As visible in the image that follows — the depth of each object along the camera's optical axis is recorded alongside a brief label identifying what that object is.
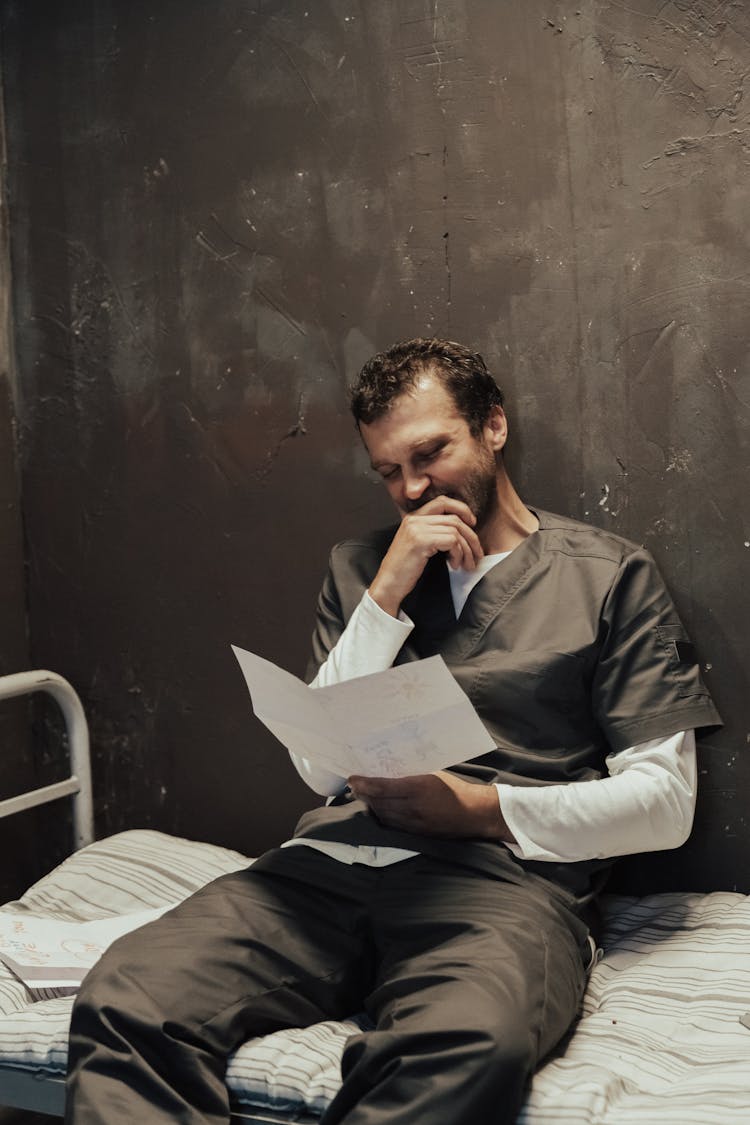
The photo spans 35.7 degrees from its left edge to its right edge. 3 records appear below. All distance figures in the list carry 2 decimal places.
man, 1.26
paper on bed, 1.62
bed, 1.23
